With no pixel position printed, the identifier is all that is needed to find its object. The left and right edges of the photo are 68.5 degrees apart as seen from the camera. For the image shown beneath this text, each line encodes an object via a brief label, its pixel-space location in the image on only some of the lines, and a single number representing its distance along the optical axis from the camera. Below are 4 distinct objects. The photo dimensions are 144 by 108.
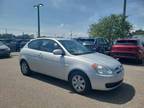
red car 6.53
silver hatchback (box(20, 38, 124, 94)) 3.06
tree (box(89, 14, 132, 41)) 13.76
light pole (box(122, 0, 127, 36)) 10.97
